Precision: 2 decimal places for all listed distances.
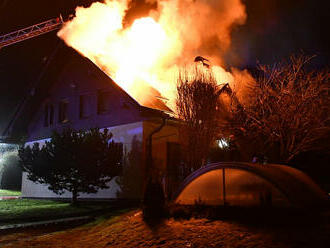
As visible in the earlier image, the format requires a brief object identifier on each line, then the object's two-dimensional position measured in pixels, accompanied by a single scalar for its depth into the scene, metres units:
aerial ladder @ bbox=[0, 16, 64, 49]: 32.50
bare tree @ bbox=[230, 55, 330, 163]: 14.31
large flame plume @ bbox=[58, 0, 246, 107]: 21.72
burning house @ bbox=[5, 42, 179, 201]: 17.19
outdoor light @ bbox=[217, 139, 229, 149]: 17.99
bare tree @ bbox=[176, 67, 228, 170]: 14.26
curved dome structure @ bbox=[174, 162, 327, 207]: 7.99
